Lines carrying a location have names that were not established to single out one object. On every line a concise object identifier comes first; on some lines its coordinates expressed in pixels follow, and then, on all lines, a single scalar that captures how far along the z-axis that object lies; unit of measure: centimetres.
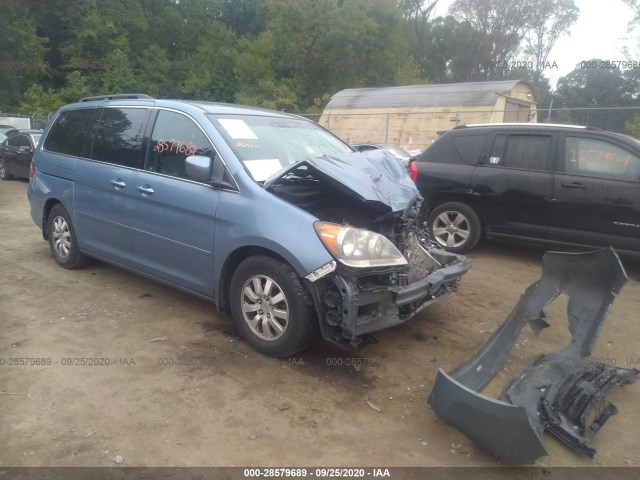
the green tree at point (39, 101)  3025
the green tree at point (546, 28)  4047
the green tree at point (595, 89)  3462
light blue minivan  327
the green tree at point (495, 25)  4072
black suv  557
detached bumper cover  251
